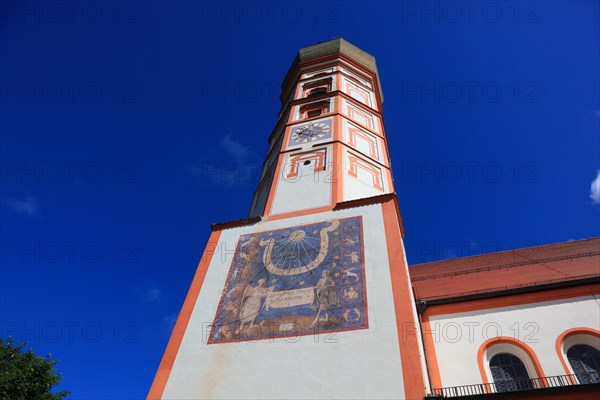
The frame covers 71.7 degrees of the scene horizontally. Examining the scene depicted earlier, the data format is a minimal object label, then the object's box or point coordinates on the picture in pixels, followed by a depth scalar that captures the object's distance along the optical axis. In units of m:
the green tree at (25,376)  12.30
